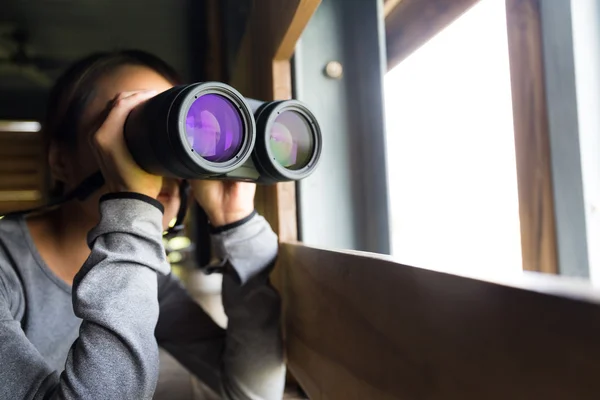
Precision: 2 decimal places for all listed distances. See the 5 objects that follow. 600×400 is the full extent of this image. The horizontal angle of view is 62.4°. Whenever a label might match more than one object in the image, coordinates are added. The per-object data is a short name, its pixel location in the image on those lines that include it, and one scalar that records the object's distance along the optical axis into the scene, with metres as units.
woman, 0.52
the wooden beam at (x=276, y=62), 0.59
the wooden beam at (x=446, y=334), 0.21
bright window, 0.50
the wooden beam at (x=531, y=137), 0.44
